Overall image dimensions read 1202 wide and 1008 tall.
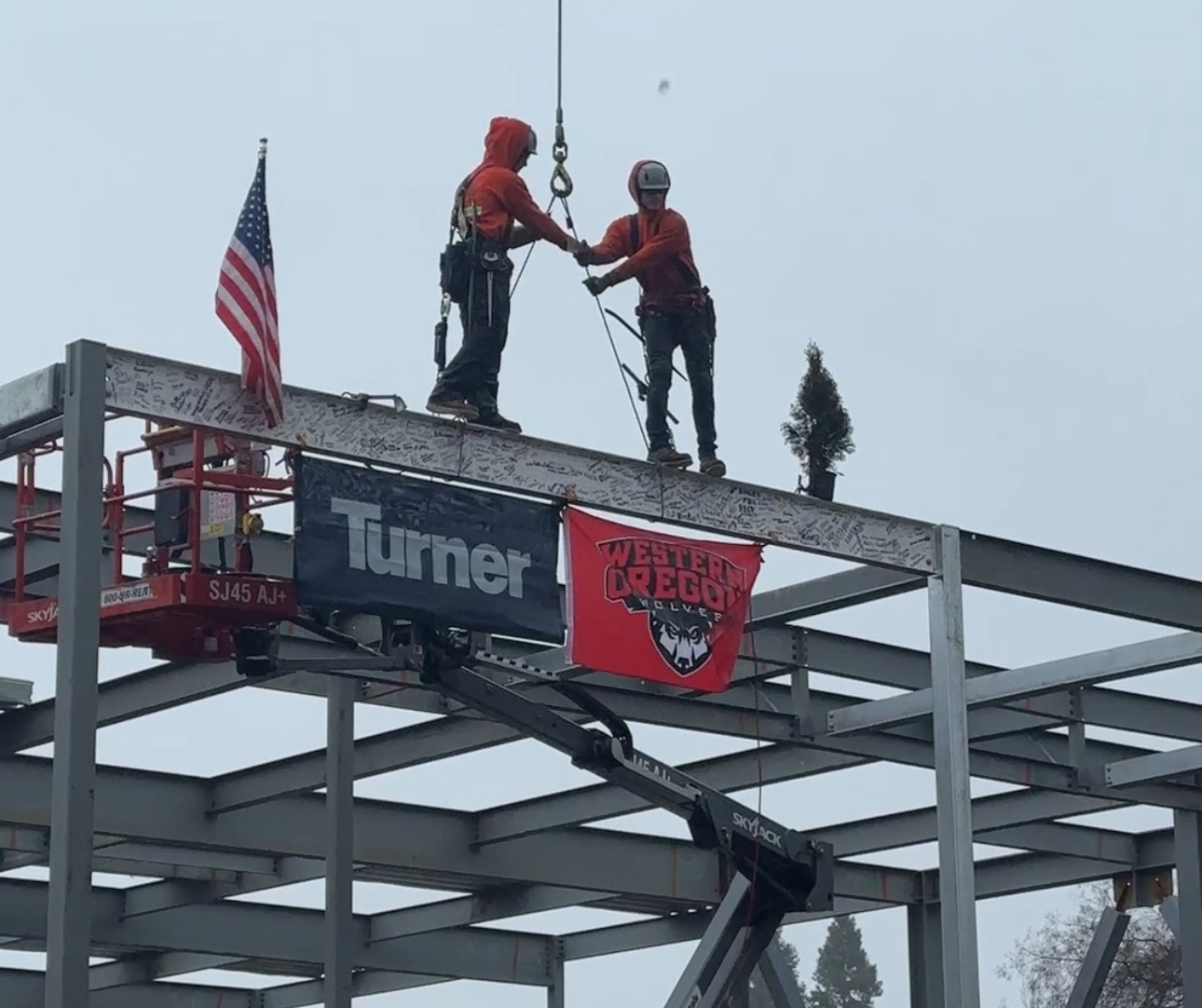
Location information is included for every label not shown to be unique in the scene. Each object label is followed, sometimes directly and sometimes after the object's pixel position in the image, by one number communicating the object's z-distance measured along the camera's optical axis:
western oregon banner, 14.31
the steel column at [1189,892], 21.84
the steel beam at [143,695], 18.14
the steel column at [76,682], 11.05
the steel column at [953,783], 15.25
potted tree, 16.02
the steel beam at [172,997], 29.28
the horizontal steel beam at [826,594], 16.71
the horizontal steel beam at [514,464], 12.33
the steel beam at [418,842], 19.95
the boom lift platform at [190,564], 12.89
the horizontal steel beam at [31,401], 11.98
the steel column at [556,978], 27.78
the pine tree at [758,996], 61.96
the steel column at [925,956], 25.55
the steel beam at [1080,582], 16.70
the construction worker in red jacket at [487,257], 14.10
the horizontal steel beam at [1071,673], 17.91
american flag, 12.45
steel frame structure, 12.33
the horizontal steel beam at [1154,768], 20.52
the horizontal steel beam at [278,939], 23.70
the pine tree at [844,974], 95.25
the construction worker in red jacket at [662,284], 15.50
